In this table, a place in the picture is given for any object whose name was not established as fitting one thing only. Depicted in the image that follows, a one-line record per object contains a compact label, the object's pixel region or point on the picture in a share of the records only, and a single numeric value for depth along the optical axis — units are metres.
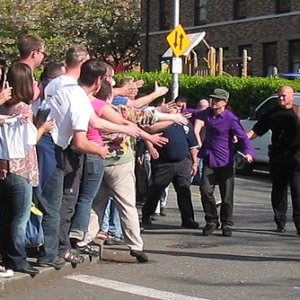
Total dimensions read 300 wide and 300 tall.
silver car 19.88
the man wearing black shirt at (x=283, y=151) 11.05
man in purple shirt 10.88
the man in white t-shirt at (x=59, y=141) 7.57
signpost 19.92
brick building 31.89
